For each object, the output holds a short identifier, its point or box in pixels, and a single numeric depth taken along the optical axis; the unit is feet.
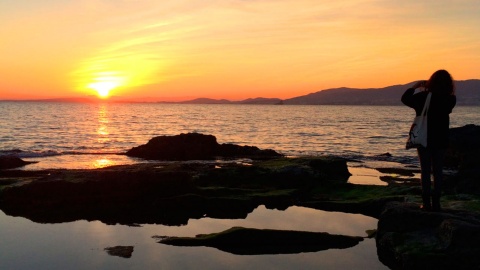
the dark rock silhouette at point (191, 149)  134.92
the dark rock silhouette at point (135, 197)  59.00
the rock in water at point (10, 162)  105.79
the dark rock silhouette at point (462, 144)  107.34
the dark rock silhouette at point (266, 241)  45.06
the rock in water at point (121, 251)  41.85
